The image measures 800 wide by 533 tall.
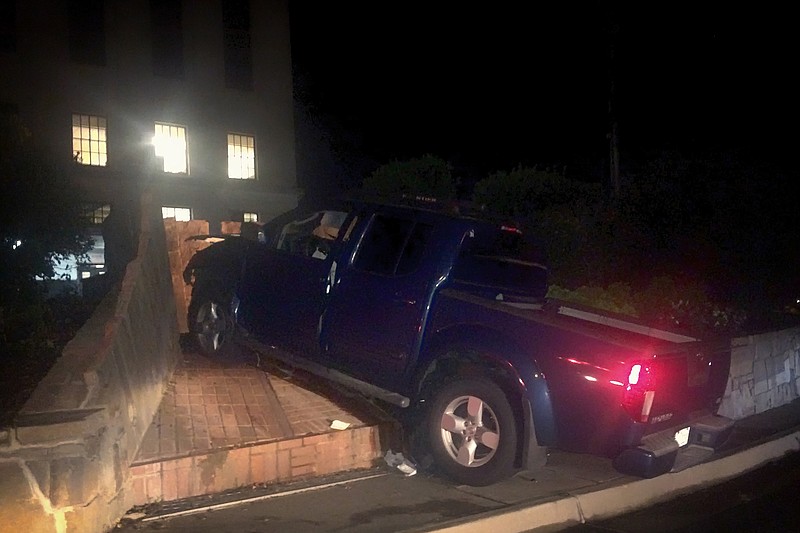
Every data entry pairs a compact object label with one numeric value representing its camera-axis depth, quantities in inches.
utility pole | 600.1
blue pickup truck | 216.7
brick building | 778.8
